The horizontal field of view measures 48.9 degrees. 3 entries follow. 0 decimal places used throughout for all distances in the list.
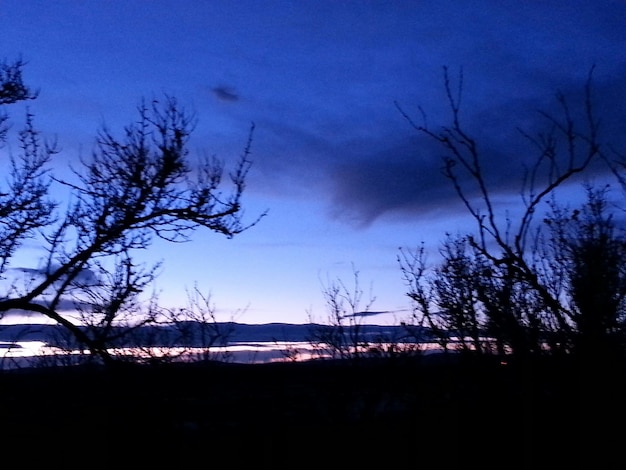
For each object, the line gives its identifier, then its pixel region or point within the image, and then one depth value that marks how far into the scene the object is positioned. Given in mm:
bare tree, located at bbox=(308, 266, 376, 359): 10328
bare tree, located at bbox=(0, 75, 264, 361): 14406
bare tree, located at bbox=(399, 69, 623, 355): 8102
